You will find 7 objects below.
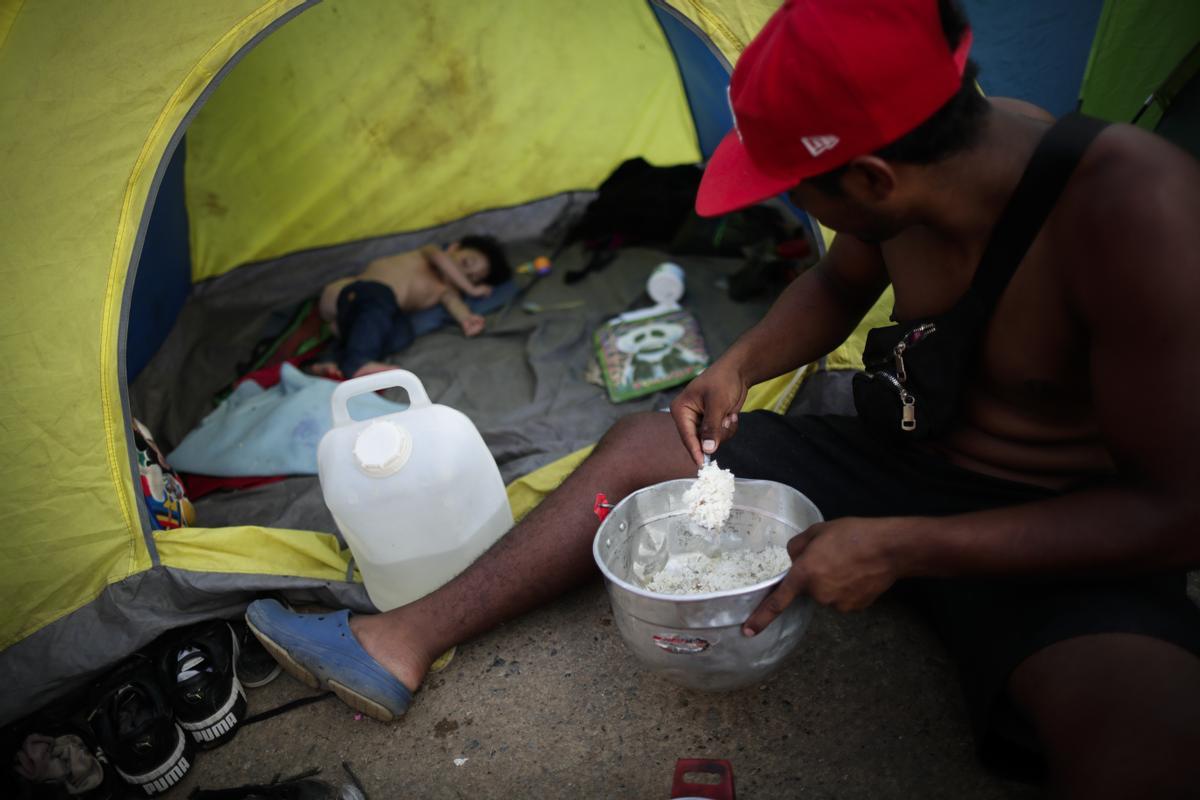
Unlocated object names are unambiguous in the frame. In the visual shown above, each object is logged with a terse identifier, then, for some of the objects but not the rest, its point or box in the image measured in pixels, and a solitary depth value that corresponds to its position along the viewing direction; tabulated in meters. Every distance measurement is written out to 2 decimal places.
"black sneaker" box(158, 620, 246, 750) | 1.61
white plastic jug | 1.66
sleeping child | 2.86
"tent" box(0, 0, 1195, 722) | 1.68
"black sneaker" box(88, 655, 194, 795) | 1.54
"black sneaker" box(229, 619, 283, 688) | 1.74
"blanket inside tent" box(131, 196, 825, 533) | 2.33
